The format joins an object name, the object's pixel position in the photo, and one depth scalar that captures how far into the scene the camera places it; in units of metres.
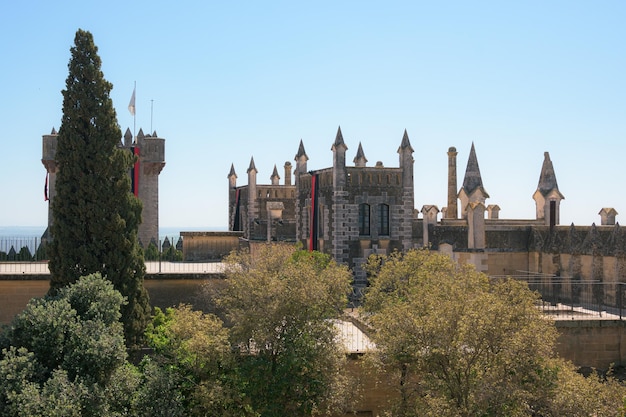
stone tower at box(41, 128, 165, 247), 44.03
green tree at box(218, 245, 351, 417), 19.75
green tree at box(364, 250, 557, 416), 17.50
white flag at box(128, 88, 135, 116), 44.34
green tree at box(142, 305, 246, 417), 19.36
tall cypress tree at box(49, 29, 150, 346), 23.81
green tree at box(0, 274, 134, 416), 17.38
